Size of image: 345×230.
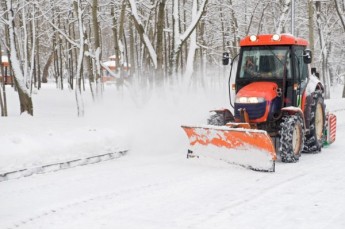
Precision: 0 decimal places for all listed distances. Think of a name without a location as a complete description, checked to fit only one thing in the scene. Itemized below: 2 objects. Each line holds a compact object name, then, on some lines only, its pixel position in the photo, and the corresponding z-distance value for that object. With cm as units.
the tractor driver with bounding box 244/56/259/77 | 946
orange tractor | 819
